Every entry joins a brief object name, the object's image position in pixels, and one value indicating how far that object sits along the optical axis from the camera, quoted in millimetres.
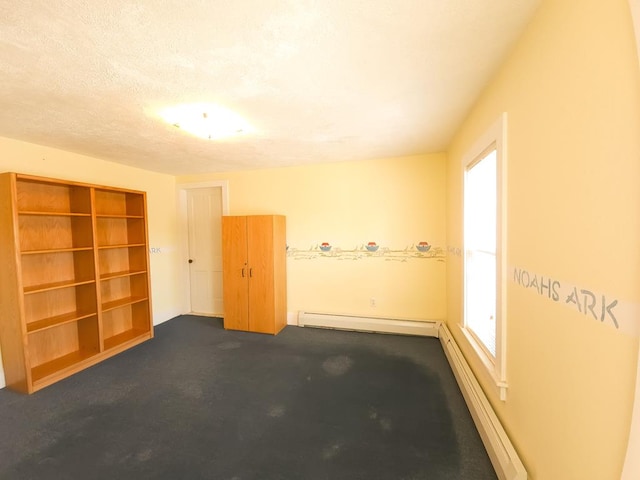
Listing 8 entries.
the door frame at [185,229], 4492
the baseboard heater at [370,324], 3570
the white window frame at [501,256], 1569
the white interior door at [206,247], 4566
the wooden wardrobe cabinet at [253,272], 3754
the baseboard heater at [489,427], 1399
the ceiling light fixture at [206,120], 2100
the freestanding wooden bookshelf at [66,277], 2475
